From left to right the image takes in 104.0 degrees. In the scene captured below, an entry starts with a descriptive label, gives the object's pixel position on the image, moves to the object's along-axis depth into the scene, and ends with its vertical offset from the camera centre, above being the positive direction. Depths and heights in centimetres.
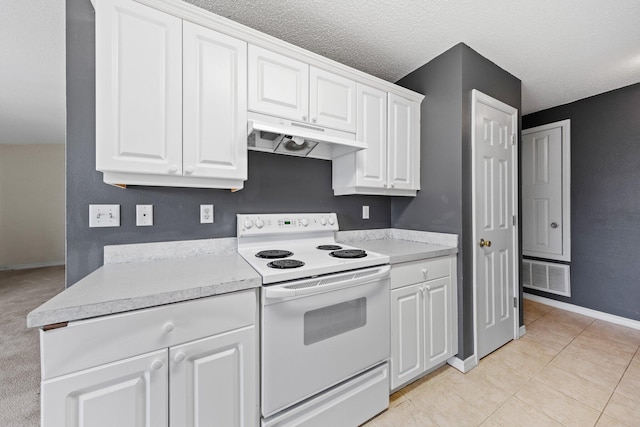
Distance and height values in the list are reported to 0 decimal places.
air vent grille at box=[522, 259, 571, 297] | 299 -81
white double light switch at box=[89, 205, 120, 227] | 132 -1
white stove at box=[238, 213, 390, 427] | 114 -62
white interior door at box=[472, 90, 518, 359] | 201 -8
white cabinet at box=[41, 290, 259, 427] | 79 -56
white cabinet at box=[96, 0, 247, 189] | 117 +58
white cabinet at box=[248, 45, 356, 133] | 151 +80
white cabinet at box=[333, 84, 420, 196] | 193 +51
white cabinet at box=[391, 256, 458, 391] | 161 -72
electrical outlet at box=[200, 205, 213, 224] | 160 +0
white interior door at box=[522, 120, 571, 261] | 299 +27
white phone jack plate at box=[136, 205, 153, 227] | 142 -1
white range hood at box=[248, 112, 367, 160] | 144 +48
